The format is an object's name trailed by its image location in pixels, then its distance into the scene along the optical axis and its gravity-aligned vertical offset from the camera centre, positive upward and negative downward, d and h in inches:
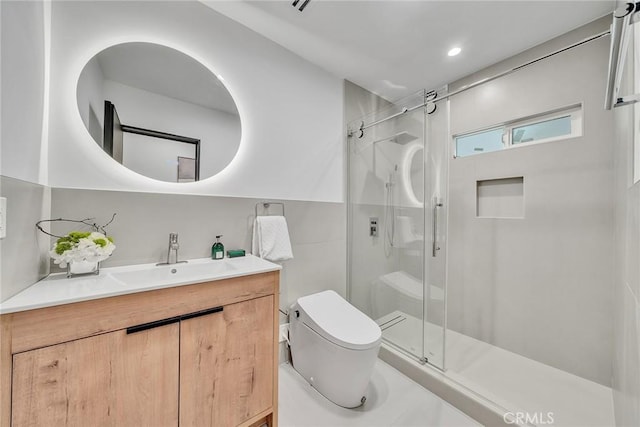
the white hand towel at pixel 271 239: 62.0 -6.8
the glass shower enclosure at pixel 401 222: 65.3 -2.1
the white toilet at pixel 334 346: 51.4 -30.7
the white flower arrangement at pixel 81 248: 37.8 -6.2
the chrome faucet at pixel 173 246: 51.2 -7.4
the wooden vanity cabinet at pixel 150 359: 28.3 -21.8
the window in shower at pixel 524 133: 65.7 +27.0
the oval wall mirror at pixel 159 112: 47.3 +22.7
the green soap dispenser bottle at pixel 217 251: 56.4 -9.2
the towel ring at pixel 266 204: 65.4 +2.6
